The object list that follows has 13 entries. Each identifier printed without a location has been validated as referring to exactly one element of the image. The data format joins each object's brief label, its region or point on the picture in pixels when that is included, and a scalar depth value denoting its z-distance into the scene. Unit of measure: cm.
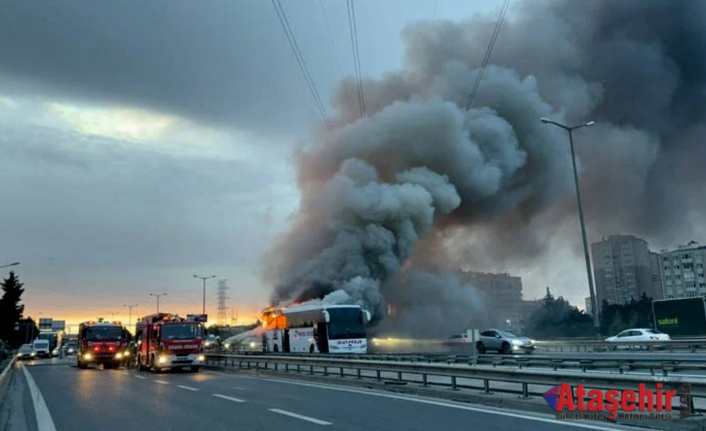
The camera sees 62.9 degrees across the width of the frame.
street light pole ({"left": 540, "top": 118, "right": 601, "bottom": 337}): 2908
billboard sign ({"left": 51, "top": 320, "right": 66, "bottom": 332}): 10812
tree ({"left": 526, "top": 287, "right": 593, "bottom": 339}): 5644
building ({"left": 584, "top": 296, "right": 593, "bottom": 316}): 11156
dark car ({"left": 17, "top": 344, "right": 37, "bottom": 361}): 5146
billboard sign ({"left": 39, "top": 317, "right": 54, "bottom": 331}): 10286
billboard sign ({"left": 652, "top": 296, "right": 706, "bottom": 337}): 3553
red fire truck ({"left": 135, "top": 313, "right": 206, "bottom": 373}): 2402
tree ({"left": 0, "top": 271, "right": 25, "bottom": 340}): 8100
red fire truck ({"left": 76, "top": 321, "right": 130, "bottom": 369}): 3034
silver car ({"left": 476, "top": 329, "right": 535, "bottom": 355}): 3023
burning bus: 3011
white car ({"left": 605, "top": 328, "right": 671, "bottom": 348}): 3185
